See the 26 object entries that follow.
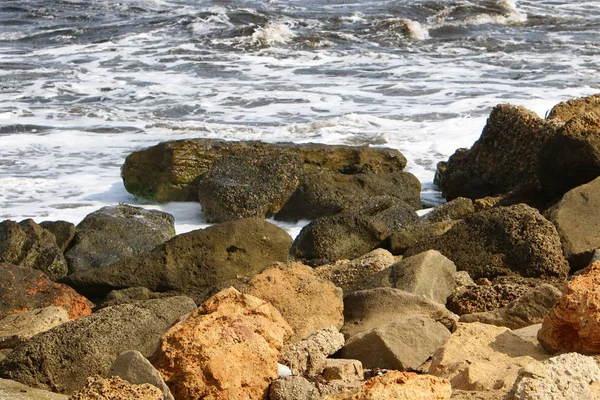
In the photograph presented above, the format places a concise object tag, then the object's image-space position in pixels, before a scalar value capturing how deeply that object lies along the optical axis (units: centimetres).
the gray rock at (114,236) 1261
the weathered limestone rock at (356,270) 1021
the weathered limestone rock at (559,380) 537
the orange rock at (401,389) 529
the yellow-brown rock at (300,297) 842
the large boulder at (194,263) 1116
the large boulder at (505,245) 1047
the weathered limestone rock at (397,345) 746
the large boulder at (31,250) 1220
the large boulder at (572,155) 1281
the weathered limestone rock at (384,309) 848
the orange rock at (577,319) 674
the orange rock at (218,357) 649
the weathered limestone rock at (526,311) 829
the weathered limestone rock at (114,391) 550
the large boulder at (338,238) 1228
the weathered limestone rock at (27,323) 834
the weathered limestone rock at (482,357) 649
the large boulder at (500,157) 1488
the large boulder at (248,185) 1493
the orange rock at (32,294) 1002
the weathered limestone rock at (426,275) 942
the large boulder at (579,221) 1092
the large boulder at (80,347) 739
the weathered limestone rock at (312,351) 731
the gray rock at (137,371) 598
